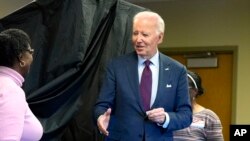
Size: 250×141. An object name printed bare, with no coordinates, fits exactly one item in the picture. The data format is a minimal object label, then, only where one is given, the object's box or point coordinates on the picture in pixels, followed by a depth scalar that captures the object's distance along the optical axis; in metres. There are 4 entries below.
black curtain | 4.63
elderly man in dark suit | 3.93
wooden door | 9.03
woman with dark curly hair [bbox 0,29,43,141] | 3.38
